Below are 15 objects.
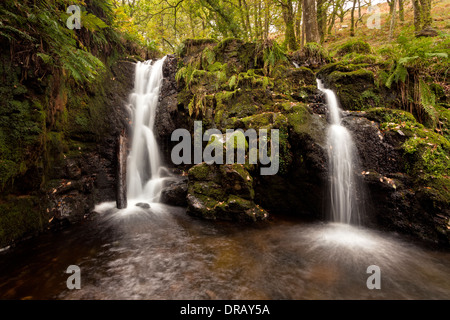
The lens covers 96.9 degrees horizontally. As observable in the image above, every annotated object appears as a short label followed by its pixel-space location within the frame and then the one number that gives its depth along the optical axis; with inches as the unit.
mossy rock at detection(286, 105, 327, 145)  198.7
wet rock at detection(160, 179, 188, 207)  238.4
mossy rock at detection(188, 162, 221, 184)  208.7
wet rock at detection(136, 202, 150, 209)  227.9
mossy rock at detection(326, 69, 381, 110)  247.6
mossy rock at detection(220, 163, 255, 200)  194.4
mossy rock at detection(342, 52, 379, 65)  283.4
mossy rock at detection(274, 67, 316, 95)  281.0
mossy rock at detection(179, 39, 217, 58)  376.1
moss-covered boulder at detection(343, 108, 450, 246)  148.6
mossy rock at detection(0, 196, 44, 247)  137.6
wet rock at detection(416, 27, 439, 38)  384.0
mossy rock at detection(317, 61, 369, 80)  279.3
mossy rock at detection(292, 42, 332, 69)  336.5
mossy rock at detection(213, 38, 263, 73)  323.7
